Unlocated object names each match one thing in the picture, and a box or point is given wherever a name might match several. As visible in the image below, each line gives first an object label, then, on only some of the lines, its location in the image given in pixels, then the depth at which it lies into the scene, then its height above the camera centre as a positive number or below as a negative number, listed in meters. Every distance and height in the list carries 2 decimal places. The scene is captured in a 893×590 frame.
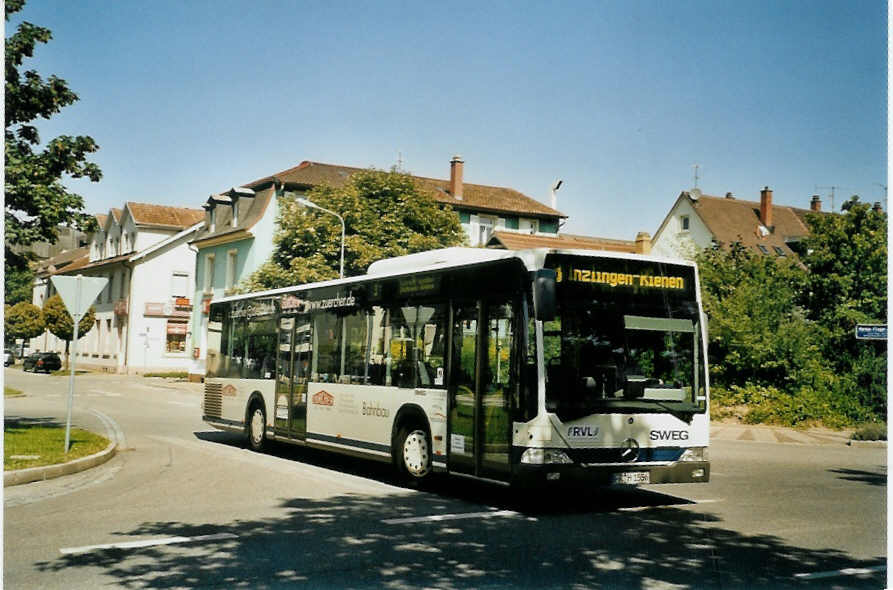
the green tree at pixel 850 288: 24.44 +2.23
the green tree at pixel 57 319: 58.91 +2.33
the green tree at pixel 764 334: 25.45 +0.94
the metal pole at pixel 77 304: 14.22 +0.80
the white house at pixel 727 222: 58.75 +9.49
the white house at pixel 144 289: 57.50 +4.32
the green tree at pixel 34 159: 15.69 +3.39
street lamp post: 35.59 +6.13
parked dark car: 57.31 -0.34
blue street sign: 18.88 +0.77
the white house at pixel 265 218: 49.81 +8.57
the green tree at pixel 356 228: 37.56 +5.41
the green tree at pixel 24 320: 62.25 +2.38
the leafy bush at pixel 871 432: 21.44 -1.40
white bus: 9.83 -0.05
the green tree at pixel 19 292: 83.00 +5.89
